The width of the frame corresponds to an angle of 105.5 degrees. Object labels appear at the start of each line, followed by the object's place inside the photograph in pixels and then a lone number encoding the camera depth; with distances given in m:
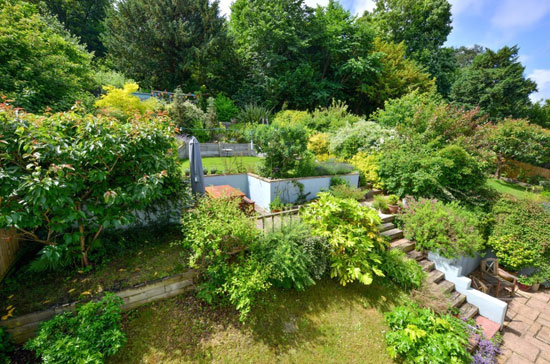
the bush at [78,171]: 2.45
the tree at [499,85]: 17.17
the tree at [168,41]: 15.65
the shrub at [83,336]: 2.33
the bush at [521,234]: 5.79
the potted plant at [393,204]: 6.68
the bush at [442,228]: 5.07
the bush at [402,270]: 4.60
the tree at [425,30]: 21.36
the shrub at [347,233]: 4.13
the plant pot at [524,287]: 6.08
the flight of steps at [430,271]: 4.66
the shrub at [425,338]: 3.31
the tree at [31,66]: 4.98
